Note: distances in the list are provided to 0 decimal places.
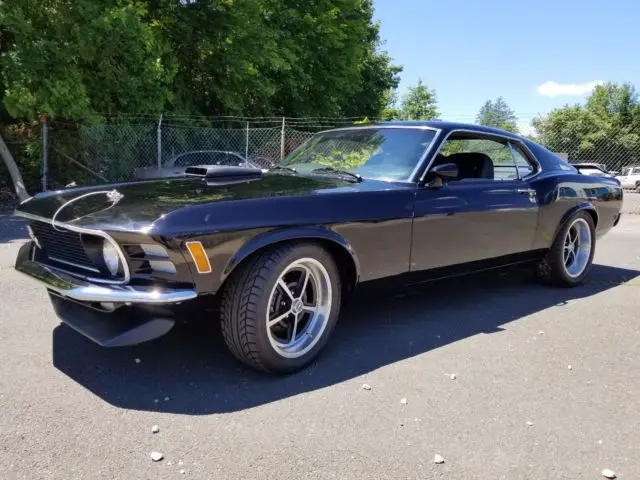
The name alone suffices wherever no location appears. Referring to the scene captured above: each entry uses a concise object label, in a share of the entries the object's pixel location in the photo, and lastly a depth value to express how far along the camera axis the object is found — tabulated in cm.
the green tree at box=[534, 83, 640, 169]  3347
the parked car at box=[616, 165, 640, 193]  2758
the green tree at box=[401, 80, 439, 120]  4866
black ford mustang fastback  266
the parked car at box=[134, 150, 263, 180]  1171
